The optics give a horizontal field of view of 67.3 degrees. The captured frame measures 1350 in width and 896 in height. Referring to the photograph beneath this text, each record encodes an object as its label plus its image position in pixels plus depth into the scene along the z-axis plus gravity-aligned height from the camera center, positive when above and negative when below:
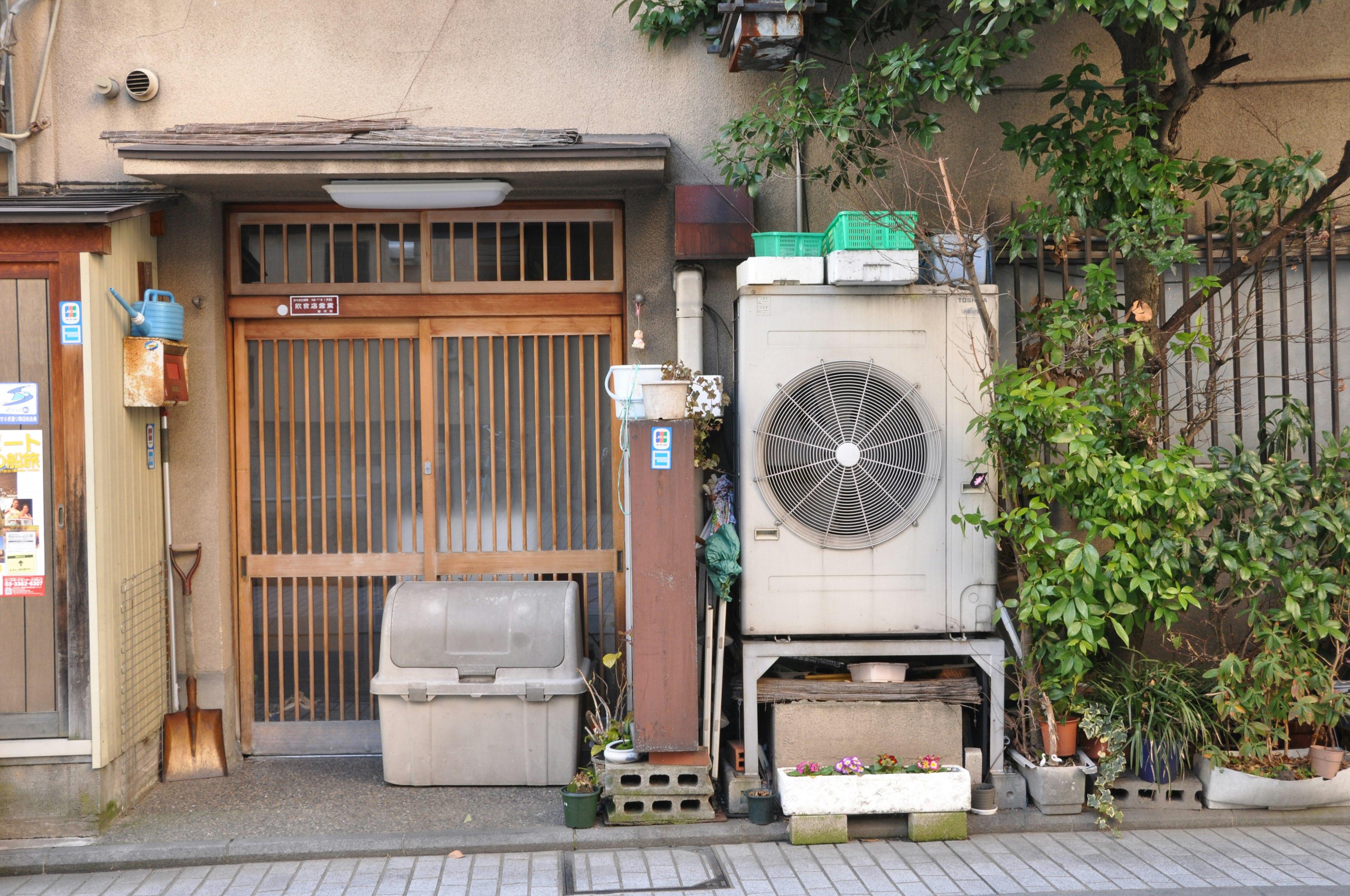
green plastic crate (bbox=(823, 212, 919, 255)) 5.43 +1.06
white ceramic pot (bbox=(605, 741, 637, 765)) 5.56 -1.78
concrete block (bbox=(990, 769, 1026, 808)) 5.60 -2.03
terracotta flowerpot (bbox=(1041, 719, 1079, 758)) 5.66 -1.74
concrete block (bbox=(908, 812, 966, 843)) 5.33 -2.11
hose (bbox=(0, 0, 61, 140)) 6.25 +2.22
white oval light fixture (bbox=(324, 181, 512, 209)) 5.98 +1.43
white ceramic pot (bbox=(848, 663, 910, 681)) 5.72 -1.39
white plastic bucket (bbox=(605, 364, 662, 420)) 5.72 +0.28
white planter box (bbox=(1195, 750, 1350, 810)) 5.51 -2.02
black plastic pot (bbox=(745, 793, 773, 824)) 5.43 -2.04
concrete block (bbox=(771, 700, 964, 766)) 5.60 -1.69
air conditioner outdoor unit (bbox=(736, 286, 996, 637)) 5.55 -0.18
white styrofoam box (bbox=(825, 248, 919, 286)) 5.43 +0.85
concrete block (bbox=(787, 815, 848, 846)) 5.31 -2.10
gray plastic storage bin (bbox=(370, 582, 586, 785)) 5.86 -1.48
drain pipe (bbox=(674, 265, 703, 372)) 6.20 +0.68
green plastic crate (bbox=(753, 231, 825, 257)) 5.69 +1.04
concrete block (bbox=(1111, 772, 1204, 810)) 5.59 -2.05
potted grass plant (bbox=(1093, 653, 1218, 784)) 5.58 -1.63
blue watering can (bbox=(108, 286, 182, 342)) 5.85 +0.69
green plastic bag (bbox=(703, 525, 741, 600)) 5.57 -0.71
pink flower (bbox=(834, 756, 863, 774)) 5.43 -1.82
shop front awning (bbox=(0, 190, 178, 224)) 5.28 +1.24
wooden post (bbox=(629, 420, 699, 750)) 5.43 -0.90
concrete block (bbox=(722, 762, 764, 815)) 5.55 -1.99
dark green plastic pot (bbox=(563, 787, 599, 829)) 5.39 -2.01
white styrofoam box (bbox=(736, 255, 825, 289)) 5.52 +0.86
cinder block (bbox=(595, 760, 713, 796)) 5.47 -1.89
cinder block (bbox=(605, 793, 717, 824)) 5.45 -2.06
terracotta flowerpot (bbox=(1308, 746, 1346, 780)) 5.54 -1.88
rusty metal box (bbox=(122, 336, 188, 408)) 5.79 +0.37
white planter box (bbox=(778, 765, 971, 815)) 5.32 -1.94
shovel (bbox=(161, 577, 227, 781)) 6.23 -1.90
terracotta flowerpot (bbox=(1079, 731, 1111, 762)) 5.65 -1.83
